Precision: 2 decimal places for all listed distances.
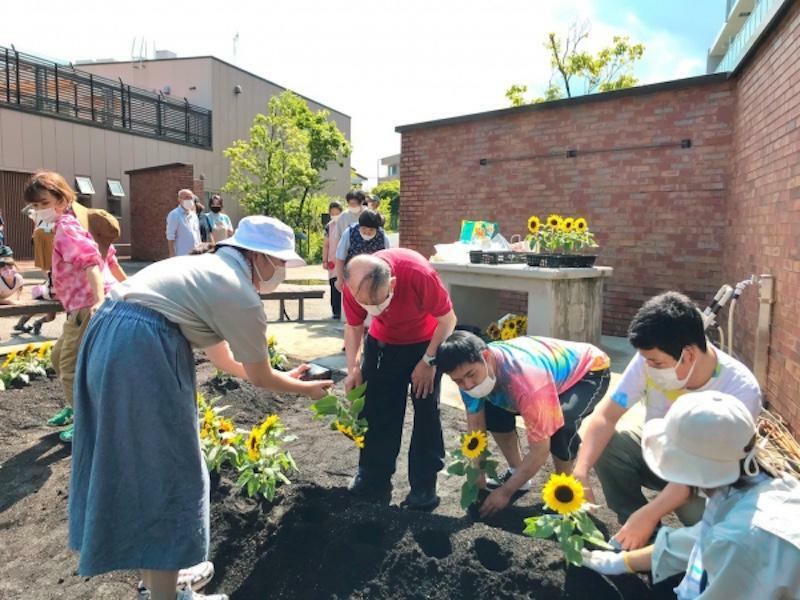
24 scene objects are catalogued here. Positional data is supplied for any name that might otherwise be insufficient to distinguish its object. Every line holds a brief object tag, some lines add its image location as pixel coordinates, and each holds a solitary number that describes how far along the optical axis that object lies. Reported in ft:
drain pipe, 13.84
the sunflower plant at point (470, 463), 8.70
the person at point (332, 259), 25.71
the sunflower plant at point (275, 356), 16.62
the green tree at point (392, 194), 144.97
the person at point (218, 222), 30.96
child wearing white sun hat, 4.92
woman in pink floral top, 11.39
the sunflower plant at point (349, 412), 9.47
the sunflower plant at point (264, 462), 8.92
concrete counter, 19.38
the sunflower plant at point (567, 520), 6.71
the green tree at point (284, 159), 70.49
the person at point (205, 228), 31.73
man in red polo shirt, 9.71
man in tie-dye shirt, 8.36
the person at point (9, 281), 21.53
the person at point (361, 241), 19.12
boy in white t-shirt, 7.03
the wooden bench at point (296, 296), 26.89
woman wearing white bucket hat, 6.42
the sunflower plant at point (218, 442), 9.71
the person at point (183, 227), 26.37
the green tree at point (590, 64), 70.69
